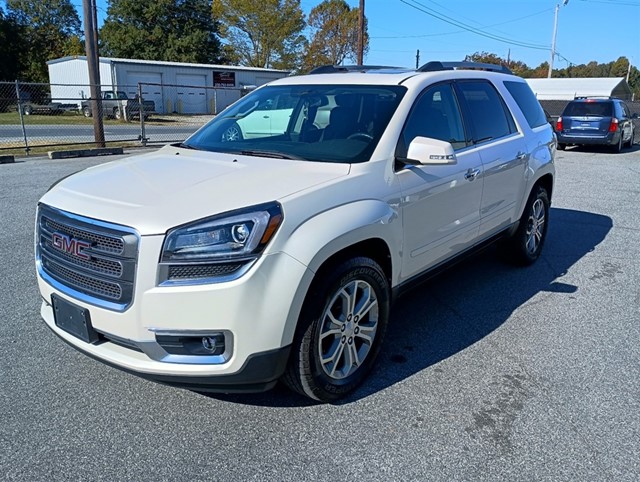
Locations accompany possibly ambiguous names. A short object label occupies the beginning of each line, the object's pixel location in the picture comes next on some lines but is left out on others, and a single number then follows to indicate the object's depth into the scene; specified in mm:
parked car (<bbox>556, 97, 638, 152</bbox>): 16219
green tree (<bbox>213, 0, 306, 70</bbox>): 55469
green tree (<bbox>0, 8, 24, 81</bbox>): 48312
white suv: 2471
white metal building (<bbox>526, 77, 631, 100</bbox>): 39656
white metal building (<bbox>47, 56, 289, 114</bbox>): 37156
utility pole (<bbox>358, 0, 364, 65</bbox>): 24344
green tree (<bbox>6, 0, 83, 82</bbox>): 51594
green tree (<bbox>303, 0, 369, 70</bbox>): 60469
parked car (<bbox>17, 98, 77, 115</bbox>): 31328
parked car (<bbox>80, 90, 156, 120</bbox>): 28281
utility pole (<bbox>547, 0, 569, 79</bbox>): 40384
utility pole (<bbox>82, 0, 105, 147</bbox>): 14523
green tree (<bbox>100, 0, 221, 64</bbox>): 52312
